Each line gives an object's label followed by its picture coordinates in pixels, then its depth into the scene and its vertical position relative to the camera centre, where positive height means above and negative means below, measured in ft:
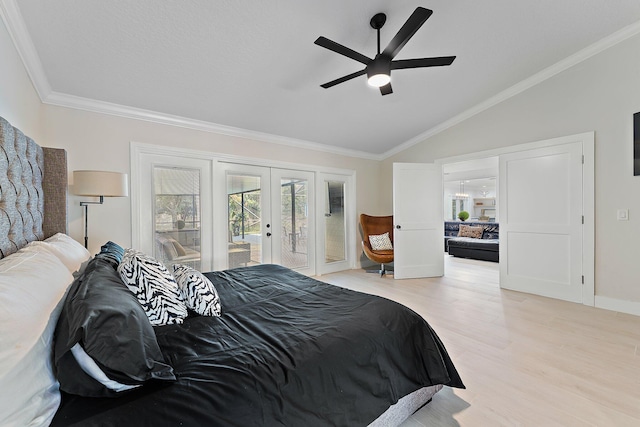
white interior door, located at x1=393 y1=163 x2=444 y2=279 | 15.69 -0.62
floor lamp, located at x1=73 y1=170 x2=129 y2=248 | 8.09 +0.86
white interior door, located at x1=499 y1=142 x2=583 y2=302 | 11.57 -0.55
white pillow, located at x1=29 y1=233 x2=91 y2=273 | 5.49 -0.86
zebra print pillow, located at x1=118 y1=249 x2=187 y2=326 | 4.64 -1.36
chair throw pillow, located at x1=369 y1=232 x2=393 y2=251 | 17.30 -2.11
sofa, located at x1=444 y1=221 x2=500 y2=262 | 20.34 -2.58
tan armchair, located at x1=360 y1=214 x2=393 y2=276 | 16.25 -1.44
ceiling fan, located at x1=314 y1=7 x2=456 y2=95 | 6.25 +3.97
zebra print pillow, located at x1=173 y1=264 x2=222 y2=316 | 5.27 -1.65
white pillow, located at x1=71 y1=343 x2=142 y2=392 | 2.79 -1.58
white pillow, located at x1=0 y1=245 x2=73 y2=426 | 2.30 -1.27
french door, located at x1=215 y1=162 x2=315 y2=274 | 13.00 -0.33
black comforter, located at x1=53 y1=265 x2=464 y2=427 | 2.92 -2.06
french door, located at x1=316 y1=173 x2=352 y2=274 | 16.44 -0.75
